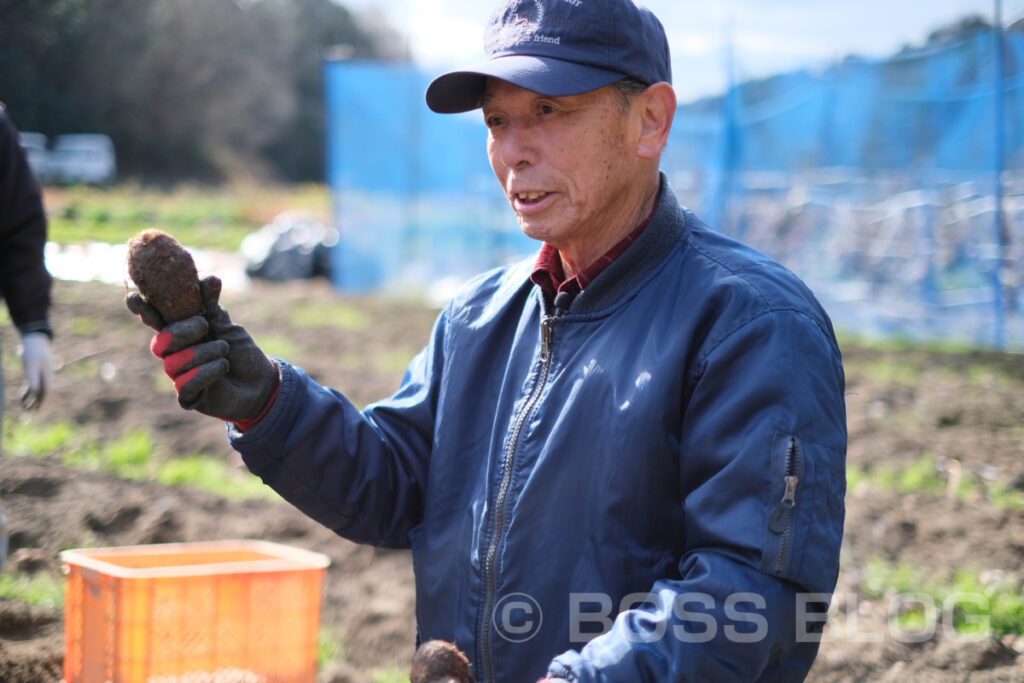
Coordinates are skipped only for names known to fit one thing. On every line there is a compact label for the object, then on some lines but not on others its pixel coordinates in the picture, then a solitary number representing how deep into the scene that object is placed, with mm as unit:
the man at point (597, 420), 1461
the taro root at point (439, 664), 1558
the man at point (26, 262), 3316
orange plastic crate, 2119
